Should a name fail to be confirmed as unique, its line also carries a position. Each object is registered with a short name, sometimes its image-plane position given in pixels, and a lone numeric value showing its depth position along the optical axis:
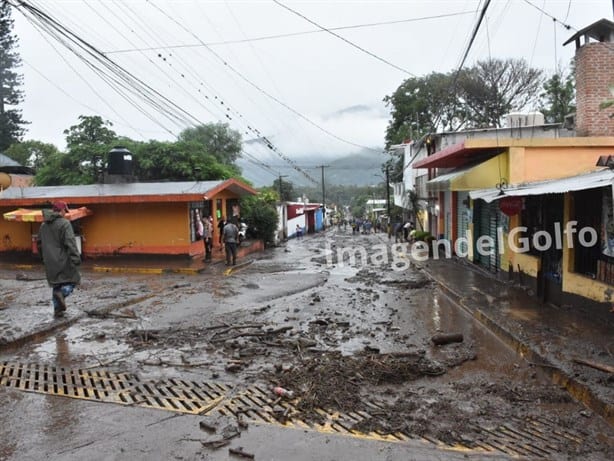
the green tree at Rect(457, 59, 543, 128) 36.34
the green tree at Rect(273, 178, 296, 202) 62.18
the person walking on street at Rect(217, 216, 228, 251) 20.02
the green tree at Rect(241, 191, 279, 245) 25.62
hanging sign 10.33
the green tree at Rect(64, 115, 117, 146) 36.03
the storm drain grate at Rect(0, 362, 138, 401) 5.06
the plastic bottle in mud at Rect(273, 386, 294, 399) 4.90
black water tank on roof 22.39
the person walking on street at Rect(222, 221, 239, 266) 16.36
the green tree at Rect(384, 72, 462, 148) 39.69
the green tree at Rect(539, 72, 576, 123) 34.38
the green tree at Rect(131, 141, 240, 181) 28.12
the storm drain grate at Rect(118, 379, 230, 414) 4.70
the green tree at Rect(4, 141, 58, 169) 44.09
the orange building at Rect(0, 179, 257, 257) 17.19
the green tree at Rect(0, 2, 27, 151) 48.75
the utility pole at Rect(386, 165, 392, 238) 46.01
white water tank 21.59
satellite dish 8.94
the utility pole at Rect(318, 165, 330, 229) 64.54
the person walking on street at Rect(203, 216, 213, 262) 17.39
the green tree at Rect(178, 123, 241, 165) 45.75
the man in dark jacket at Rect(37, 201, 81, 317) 7.81
